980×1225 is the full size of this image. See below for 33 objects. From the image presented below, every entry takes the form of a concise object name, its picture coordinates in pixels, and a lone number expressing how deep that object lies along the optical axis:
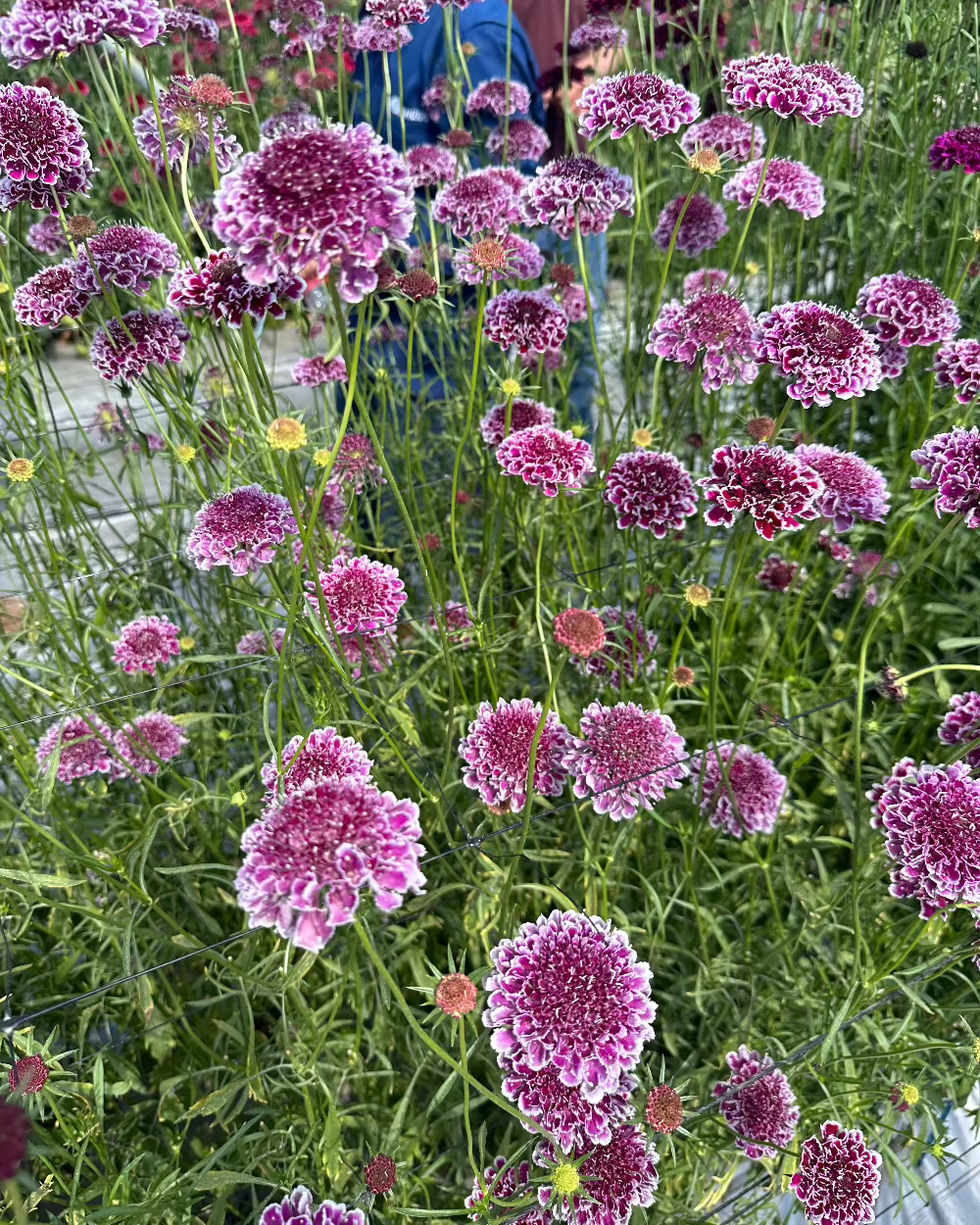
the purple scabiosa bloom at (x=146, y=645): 0.49
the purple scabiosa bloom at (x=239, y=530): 0.39
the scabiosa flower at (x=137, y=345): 0.44
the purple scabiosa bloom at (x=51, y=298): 0.45
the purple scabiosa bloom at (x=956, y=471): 0.40
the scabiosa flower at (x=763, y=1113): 0.40
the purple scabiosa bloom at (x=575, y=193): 0.51
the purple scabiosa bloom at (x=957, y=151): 0.54
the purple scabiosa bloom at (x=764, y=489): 0.37
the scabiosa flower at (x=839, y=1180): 0.38
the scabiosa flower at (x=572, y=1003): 0.30
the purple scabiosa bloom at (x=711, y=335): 0.49
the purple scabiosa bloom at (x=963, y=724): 0.45
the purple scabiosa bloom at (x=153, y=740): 0.47
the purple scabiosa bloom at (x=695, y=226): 0.59
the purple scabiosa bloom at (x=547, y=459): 0.42
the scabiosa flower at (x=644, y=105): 0.47
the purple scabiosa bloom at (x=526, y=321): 0.50
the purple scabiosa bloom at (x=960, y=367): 0.49
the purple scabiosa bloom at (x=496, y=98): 0.71
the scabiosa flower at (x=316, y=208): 0.27
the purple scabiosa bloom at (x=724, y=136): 0.60
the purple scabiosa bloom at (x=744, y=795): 0.45
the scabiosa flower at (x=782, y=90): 0.44
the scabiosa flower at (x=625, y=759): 0.41
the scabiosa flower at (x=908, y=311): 0.49
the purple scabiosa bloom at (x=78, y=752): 0.48
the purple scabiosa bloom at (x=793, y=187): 0.54
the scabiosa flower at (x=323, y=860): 0.25
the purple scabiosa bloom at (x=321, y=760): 0.34
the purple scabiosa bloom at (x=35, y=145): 0.41
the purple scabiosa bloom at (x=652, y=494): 0.46
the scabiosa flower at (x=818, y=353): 0.41
